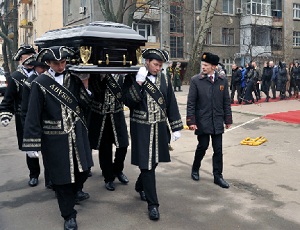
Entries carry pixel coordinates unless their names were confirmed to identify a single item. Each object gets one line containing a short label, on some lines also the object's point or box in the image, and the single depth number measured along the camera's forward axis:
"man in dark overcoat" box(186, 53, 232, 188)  5.49
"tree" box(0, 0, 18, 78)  27.67
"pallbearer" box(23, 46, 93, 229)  3.95
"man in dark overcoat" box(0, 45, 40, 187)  5.43
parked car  22.67
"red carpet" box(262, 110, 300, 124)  10.71
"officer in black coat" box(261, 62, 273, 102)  16.20
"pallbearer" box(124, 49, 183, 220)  4.42
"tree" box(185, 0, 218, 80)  16.55
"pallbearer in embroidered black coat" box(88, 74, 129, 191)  5.15
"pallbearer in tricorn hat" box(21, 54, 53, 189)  4.77
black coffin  4.34
